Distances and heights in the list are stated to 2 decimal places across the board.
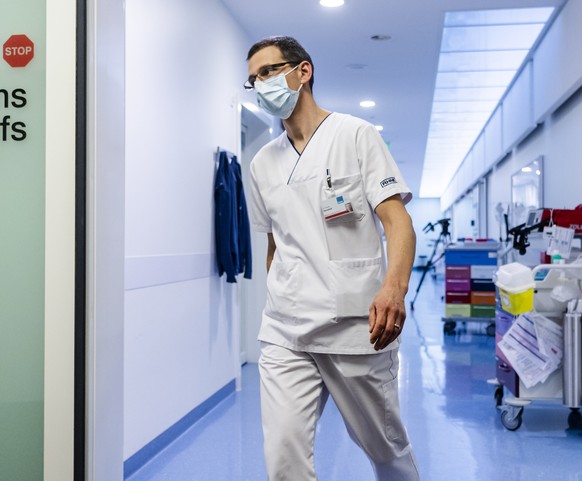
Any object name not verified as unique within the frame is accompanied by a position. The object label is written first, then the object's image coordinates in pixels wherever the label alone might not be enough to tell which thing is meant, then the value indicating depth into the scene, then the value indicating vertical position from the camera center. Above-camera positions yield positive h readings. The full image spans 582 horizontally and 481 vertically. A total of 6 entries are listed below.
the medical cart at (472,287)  7.12 -0.57
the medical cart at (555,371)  3.33 -0.69
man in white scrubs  1.65 -0.11
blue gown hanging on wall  4.09 +0.13
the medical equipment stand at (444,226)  8.59 +0.12
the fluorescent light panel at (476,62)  5.61 +1.90
